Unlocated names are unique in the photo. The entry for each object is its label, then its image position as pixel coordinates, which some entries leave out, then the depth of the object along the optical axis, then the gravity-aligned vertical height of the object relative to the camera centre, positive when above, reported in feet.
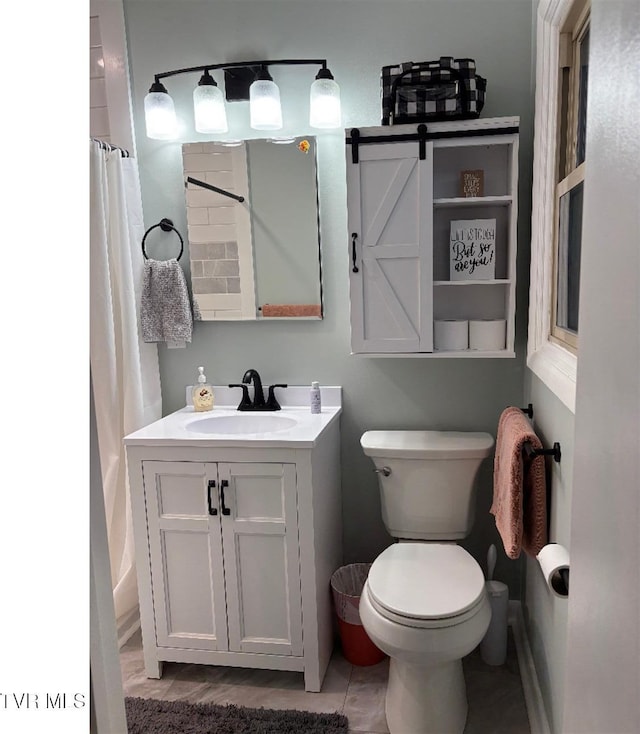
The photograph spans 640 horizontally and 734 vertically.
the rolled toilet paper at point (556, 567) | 3.04 -1.57
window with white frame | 5.12 +0.89
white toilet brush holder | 6.83 -4.06
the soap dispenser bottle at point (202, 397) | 7.80 -1.45
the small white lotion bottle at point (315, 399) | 7.45 -1.44
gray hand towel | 7.71 -0.21
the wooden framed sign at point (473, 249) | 6.82 +0.38
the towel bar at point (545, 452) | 4.99 -1.50
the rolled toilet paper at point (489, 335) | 6.77 -0.62
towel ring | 7.83 +0.82
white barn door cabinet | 6.47 +0.65
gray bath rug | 5.98 -4.52
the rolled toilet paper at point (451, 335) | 6.84 -0.62
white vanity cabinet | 6.35 -2.91
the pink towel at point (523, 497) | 5.27 -1.98
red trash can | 6.88 -4.11
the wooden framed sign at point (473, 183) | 6.76 +1.13
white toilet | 5.30 -2.93
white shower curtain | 7.07 -0.70
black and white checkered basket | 6.30 +2.08
